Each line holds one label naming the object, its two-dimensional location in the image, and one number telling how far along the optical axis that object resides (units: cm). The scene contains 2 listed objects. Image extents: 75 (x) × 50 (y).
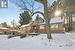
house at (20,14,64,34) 1077
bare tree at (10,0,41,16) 573
